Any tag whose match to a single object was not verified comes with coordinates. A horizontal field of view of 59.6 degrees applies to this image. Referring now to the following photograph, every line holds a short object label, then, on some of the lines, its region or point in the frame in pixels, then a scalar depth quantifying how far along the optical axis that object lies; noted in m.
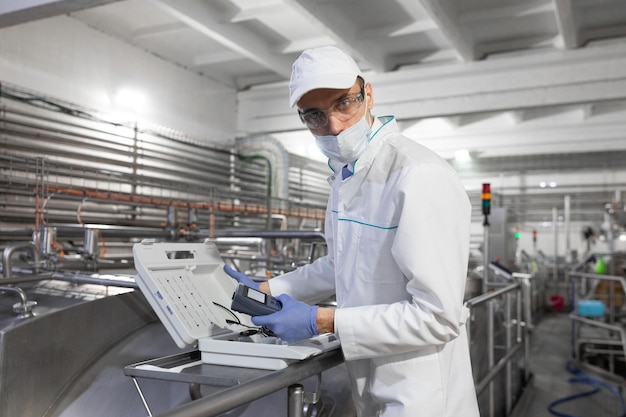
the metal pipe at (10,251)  1.93
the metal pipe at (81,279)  1.66
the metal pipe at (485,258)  3.12
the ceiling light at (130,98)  4.61
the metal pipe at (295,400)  0.92
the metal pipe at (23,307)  1.34
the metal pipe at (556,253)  7.84
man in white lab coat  0.97
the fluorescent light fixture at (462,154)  6.73
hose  3.29
